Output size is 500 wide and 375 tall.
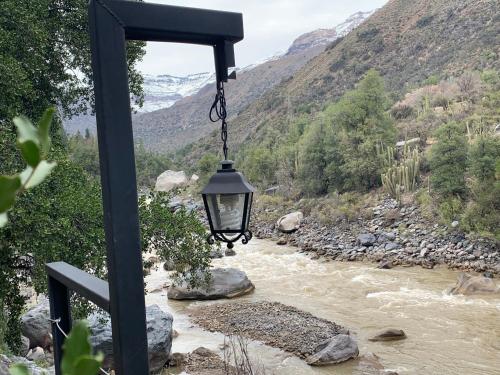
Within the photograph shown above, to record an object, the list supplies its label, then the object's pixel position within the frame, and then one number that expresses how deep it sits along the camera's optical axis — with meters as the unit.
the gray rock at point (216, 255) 12.68
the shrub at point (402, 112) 22.25
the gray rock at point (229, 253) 12.83
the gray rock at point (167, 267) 11.39
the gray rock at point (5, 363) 2.68
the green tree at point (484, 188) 11.05
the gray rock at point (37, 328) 6.90
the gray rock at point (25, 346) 6.18
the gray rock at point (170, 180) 28.84
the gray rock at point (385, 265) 11.20
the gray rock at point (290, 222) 15.52
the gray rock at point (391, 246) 12.28
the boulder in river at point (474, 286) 8.85
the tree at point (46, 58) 5.02
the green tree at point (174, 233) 5.40
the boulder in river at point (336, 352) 6.65
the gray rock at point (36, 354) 6.31
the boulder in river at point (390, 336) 7.33
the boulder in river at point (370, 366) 6.25
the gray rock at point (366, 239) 12.89
